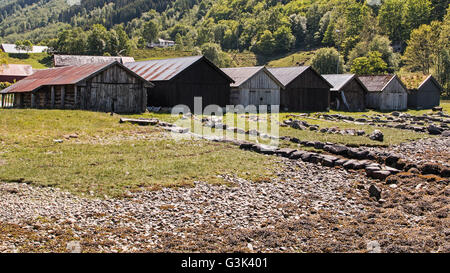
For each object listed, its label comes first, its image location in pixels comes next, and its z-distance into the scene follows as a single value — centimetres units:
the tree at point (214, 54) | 12525
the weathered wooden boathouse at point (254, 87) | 4772
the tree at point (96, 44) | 13750
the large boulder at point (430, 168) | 1764
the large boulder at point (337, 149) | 2192
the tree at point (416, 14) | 14788
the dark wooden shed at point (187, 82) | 4162
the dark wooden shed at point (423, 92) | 6381
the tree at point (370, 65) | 8575
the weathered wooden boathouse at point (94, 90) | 3531
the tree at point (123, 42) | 14681
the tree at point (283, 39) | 17700
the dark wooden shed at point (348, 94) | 5700
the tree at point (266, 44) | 17775
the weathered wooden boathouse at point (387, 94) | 6009
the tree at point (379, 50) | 10581
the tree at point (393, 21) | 15050
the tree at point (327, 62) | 10144
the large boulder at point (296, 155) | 2100
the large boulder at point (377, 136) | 2737
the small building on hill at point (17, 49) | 17500
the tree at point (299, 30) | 18764
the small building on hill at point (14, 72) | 8719
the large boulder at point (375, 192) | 1492
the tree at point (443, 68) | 8494
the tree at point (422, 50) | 9694
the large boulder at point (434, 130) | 3306
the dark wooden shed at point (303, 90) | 5194
